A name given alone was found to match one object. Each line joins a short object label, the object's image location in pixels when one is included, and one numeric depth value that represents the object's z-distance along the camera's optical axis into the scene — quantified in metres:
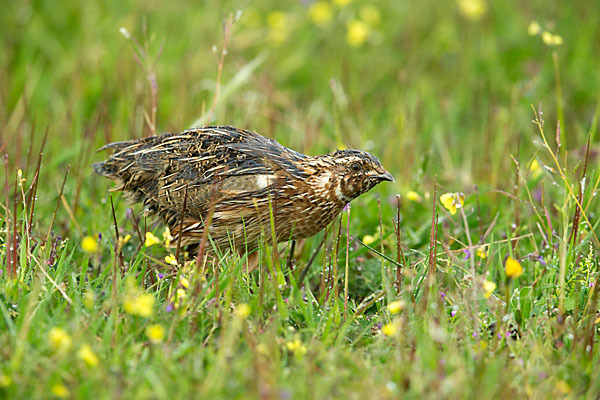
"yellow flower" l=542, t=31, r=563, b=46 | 11.41
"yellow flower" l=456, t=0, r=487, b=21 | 19.16
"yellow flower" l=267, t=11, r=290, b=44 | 18.97
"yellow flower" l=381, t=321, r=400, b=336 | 7.61
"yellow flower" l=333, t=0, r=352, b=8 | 18.08
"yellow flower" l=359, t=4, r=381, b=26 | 19.50
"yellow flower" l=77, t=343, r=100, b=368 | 6.65
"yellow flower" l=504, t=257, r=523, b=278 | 7.41
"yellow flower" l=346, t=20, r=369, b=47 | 18.53
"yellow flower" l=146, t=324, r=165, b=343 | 6.98
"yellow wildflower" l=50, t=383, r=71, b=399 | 6.57
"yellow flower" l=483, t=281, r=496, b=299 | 8.21
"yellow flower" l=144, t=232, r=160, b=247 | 8.55
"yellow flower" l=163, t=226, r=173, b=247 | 8.62
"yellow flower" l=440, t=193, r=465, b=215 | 9.49
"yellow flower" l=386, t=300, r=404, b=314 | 7.63
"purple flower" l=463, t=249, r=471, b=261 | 10.26
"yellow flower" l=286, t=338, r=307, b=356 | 7.57
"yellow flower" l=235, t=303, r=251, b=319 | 7.86
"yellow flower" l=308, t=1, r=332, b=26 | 19.66
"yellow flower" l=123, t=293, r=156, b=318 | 7.07
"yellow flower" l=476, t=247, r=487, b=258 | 9.74
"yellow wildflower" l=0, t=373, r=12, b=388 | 6.68
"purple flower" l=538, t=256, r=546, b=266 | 10.02
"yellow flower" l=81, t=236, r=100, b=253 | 7.29
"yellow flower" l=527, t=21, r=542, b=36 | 11.86
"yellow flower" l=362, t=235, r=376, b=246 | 11.43
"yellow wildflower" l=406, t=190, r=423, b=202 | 11.76
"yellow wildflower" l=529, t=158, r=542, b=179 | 13.10
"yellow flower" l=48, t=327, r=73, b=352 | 6.66
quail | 10.23
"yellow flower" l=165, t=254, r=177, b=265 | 8.99
